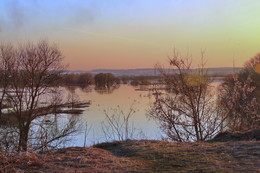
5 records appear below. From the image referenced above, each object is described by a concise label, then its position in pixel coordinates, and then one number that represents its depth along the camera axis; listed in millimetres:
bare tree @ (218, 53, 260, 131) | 11016
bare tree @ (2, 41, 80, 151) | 18703
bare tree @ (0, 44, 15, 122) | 18156
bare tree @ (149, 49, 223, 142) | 10789
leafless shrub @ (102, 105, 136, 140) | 10420
